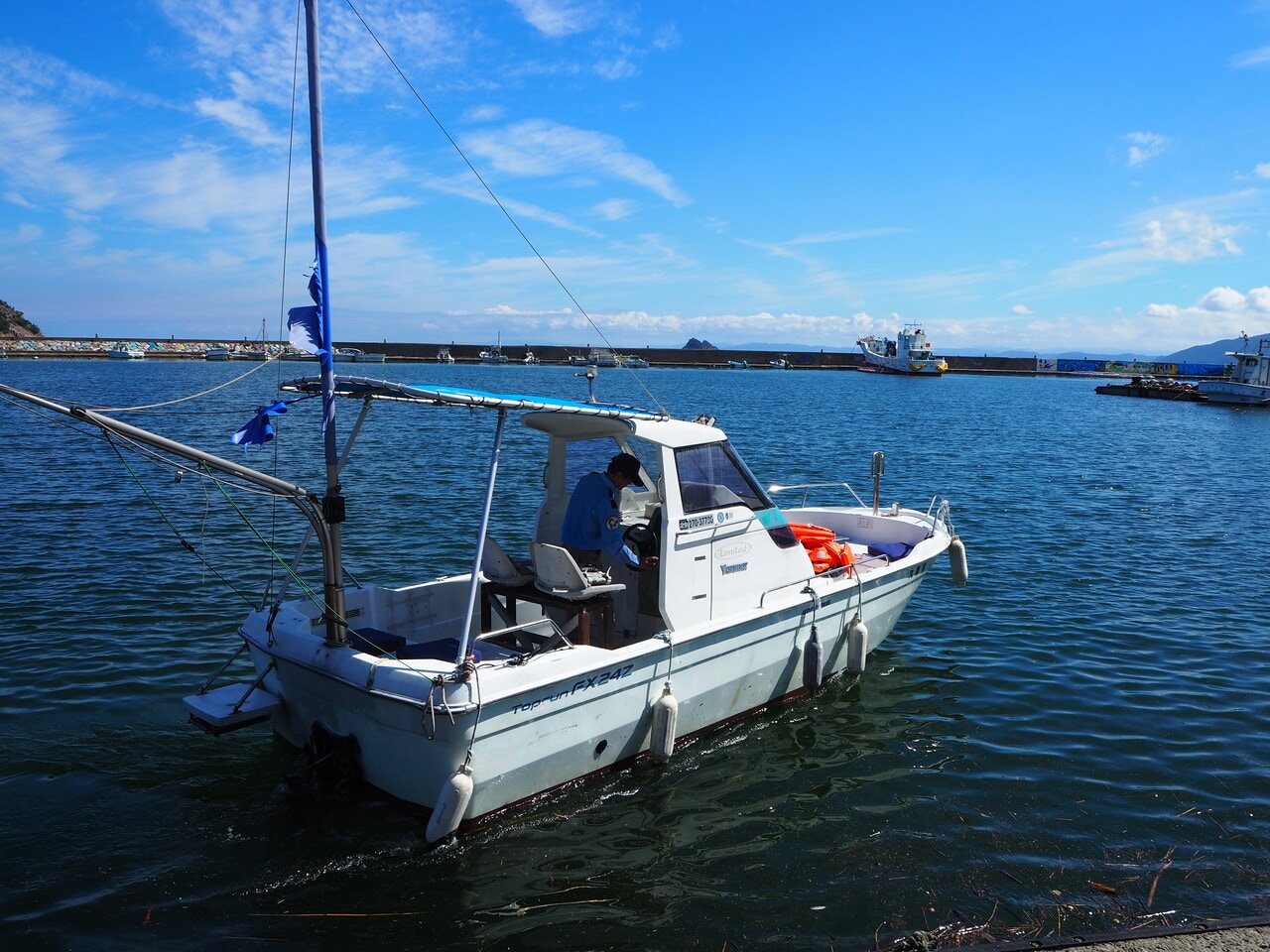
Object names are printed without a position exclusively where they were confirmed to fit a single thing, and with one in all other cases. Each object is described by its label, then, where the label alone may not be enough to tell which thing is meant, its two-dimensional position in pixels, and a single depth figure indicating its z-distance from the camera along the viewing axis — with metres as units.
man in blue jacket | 8.00
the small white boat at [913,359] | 109.31
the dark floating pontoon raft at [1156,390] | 70.19
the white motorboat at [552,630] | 6.29
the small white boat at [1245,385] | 63.25
